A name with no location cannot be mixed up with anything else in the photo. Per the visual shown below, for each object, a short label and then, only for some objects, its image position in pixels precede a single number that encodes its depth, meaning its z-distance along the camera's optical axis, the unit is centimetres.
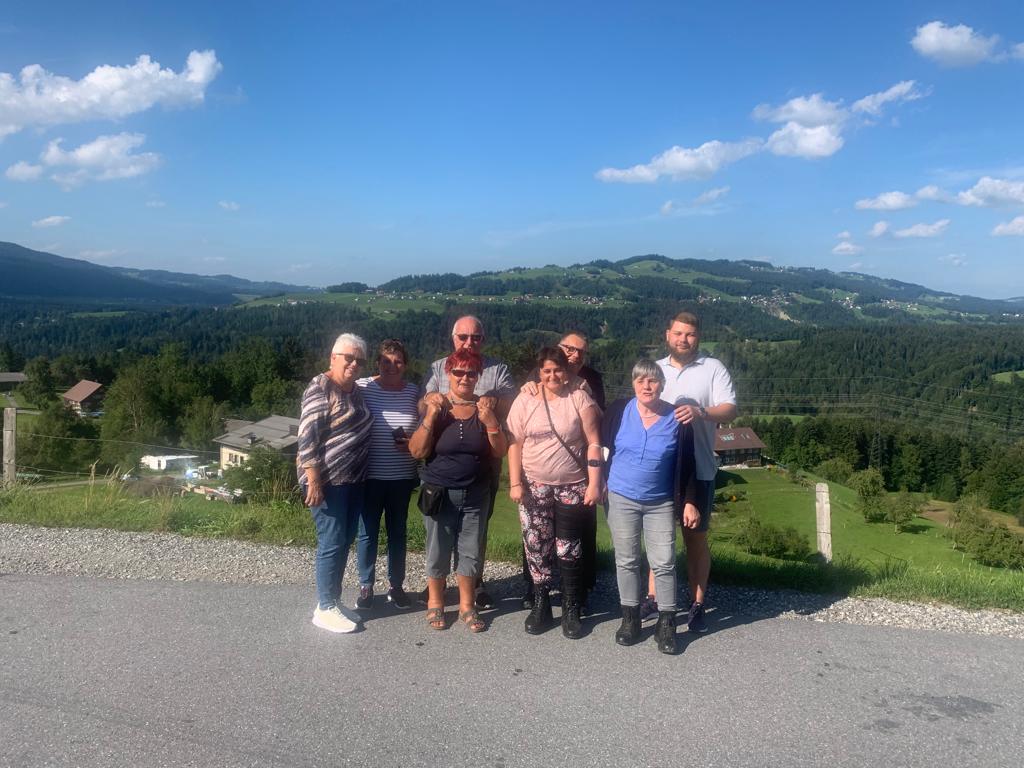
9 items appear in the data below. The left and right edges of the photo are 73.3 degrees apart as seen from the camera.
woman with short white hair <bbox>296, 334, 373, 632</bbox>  412
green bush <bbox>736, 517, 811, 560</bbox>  1875
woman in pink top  414
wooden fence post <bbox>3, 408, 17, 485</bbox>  798
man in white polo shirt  423
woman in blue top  402
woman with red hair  419
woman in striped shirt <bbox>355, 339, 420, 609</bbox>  445
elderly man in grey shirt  438
